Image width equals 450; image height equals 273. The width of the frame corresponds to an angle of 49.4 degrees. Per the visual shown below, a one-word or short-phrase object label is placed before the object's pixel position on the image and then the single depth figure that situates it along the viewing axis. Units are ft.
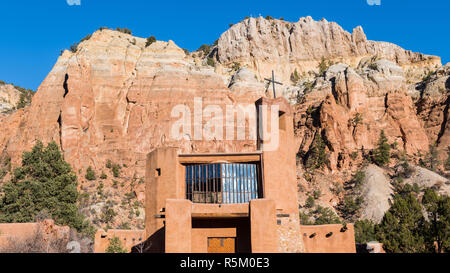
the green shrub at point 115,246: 86.72
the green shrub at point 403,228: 106.11
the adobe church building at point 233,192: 75.82
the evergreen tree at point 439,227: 104.37
